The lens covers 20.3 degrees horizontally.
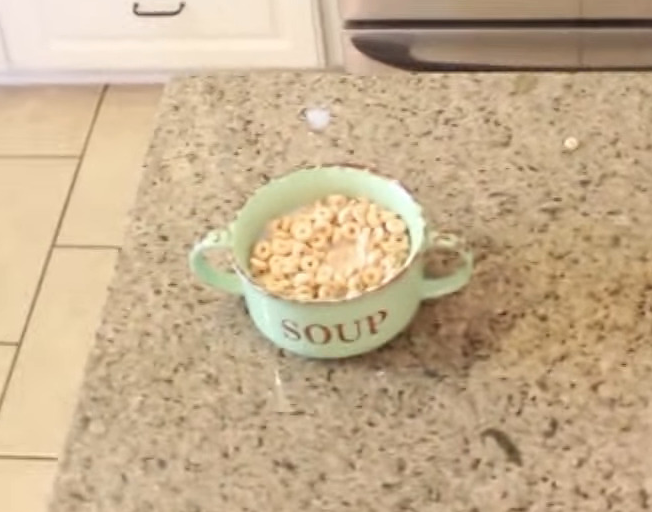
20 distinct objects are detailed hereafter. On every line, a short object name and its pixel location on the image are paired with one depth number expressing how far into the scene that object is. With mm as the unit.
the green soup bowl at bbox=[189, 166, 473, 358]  1165
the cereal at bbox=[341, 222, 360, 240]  1213
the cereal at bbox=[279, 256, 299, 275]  1191
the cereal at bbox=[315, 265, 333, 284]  1177
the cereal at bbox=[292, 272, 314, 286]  1178
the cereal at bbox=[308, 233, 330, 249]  1208
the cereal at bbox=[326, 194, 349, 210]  1238
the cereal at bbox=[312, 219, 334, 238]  1216
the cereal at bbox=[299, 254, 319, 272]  1189
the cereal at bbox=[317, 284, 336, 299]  1170
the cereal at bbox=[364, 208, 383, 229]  1218
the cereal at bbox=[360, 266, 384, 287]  1175
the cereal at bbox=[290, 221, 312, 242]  1215
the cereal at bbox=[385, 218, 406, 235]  1212
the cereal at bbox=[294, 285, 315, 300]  1170
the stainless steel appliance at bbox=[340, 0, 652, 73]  2076
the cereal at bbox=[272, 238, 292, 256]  1206
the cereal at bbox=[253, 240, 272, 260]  1205
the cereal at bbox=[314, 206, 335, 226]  1223
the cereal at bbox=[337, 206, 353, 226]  1223
